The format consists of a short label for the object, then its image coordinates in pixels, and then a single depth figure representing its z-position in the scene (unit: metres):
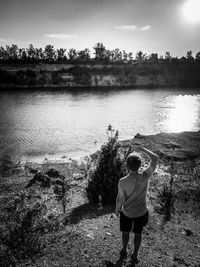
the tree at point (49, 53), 177.25
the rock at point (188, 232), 7.31
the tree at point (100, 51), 187.94
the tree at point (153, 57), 178.56
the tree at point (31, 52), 177.25
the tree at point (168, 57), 176.50
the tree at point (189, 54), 181.90
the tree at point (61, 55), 174.50
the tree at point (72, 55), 179.85
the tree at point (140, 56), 195.38
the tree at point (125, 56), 196.64
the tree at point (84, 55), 180.98
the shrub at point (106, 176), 9.70
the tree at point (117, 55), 192.46
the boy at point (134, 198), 4.89
